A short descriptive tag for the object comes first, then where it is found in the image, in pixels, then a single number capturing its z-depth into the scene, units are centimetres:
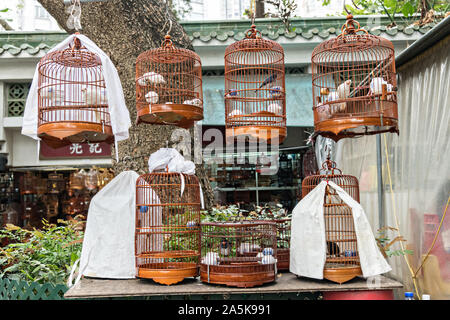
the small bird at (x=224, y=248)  338
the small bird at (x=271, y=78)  415
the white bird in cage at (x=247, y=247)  349
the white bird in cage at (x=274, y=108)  385
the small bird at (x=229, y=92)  393
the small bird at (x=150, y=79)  358
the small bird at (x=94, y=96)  354
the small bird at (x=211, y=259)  326
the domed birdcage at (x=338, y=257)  320
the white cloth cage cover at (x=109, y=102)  329
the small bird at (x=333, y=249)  370
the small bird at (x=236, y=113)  385
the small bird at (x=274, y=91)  389
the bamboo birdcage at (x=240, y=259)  315
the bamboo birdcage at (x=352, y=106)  322
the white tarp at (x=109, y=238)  356
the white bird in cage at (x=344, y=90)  346
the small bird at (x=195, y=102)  362
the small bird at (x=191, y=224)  350
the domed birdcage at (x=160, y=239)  330
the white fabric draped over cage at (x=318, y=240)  322
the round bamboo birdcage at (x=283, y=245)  376
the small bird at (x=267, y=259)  325
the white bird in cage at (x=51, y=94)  342
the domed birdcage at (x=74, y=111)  318
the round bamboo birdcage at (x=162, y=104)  345
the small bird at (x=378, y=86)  336
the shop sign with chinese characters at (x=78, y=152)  841
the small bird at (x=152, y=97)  351
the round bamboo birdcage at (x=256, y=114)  363
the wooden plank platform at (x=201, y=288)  306
